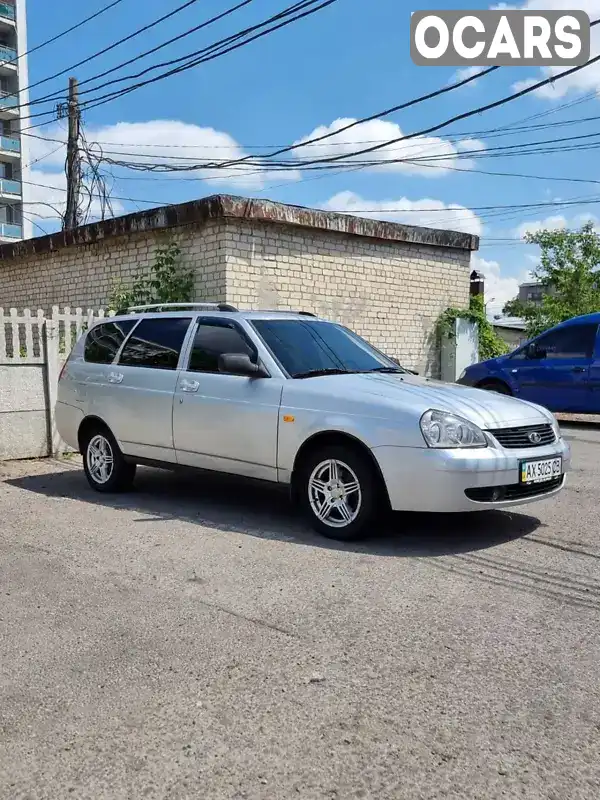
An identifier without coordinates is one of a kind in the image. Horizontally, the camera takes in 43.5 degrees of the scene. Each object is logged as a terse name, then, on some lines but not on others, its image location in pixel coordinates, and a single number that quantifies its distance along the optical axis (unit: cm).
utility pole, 1983
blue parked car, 1202
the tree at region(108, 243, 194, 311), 1201
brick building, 1168
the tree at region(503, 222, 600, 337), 2009
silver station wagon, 507
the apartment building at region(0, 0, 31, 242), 4997
